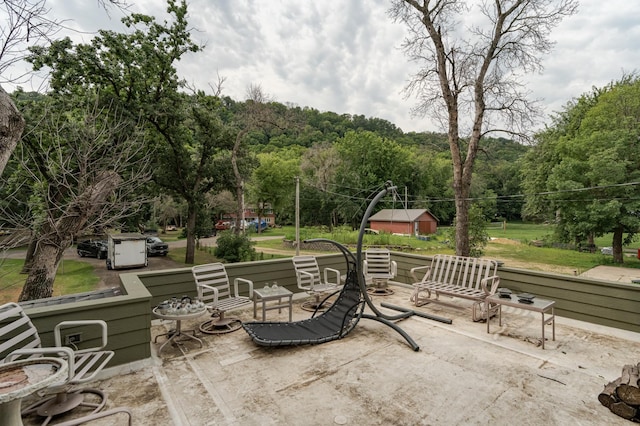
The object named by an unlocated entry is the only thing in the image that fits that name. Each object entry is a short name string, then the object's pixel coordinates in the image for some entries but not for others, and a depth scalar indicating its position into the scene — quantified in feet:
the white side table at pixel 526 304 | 11.92
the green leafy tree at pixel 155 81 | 31.01
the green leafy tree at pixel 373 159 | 116.26
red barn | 100.48
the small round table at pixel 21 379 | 4.87
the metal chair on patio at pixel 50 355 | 7.34
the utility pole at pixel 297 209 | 42.27
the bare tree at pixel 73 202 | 16.75
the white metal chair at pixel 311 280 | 16.06
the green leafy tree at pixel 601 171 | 44.04
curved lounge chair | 11.44
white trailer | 46.98
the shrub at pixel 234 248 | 49.88
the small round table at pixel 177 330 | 10.91
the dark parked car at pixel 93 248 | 57.16
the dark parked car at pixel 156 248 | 60.23
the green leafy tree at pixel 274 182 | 111.74
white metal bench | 14.67
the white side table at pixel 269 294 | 13.52
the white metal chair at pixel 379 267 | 19.74
